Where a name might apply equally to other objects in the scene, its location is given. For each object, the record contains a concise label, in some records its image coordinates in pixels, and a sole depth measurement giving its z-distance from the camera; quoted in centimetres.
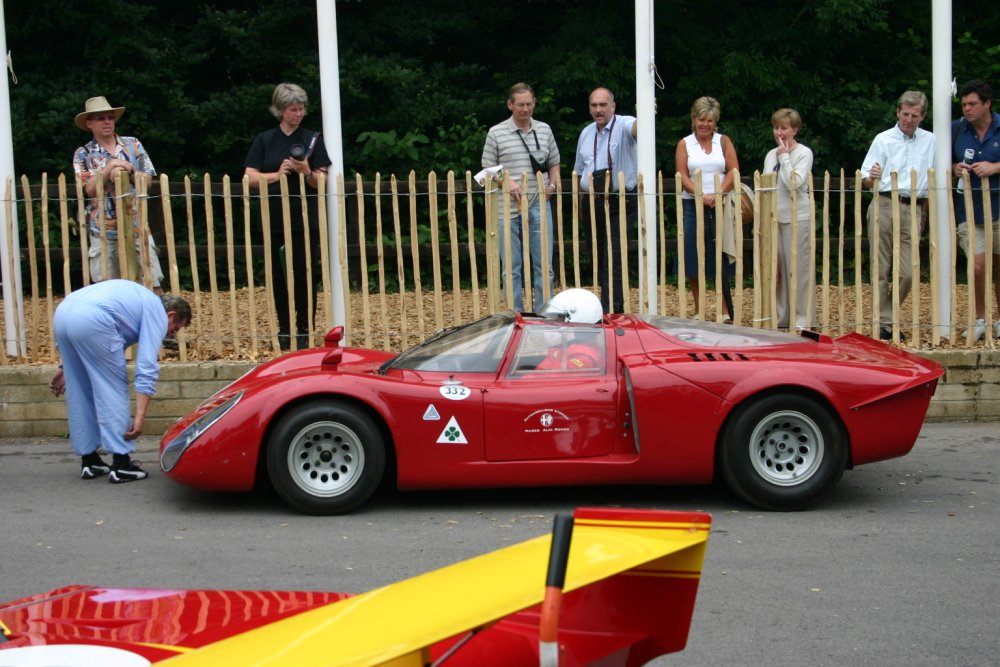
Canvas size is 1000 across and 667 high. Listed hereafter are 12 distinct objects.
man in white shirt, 1021
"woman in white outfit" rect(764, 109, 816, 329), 1004
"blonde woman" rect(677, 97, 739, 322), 1052
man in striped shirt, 992
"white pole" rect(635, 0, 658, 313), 1027
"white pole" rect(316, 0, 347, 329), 1034
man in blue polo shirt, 1004
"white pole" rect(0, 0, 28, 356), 993
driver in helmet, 720
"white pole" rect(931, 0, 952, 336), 1007
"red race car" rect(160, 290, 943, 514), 698
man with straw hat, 991
